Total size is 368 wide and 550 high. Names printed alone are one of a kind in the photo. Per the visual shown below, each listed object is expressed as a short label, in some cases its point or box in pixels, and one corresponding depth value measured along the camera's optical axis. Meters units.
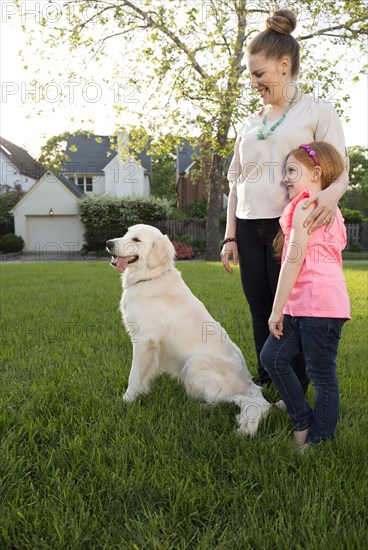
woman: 2.78
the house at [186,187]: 37.03
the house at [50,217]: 31.22
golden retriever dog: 3.17
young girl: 2.35
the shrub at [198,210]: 31.72
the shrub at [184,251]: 23.66
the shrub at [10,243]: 28.09
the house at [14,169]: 38.78
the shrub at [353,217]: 29.22
